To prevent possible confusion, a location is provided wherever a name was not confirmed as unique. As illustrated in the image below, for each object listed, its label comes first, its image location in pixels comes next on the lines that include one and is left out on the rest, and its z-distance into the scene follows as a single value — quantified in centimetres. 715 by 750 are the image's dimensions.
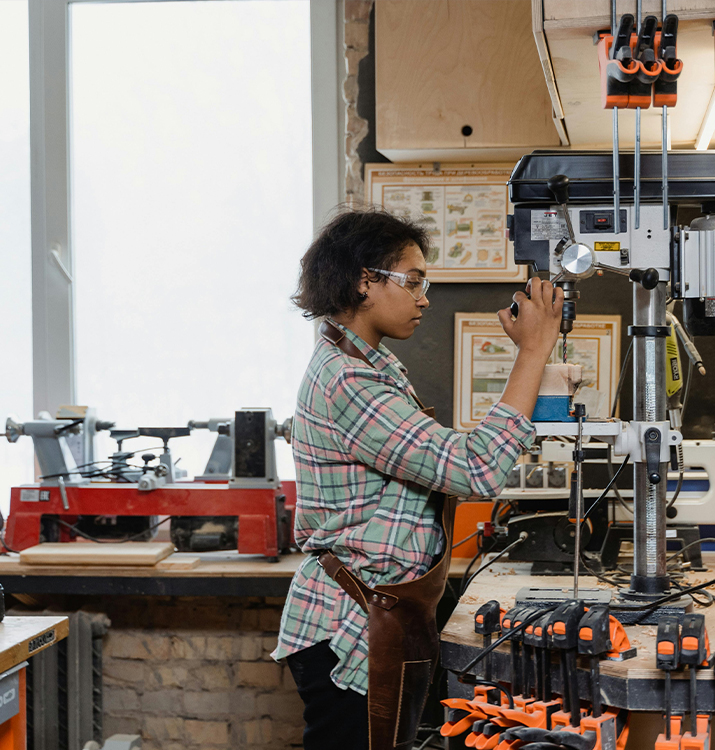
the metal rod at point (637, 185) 406
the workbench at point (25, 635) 425
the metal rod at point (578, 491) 396
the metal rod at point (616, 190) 406
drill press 408
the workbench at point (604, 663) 369
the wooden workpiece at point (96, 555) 510
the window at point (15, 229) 595
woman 396
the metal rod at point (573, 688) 370
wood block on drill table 402
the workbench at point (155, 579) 507
